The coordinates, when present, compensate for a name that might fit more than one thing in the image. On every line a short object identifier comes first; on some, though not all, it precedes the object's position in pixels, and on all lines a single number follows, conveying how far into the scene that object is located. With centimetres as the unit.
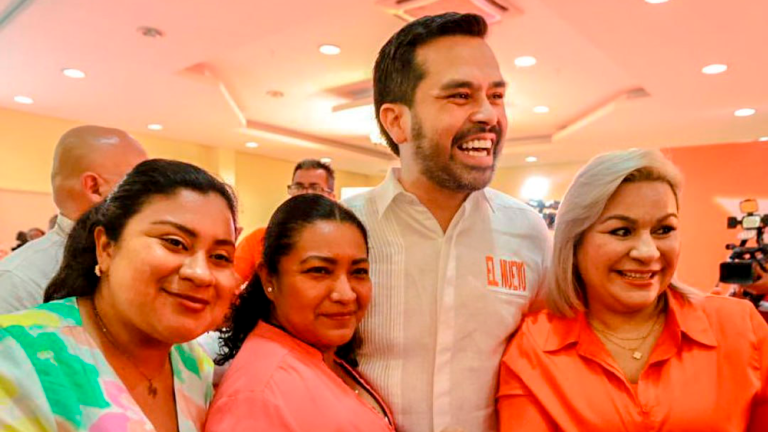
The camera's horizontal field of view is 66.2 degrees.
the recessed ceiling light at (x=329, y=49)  470
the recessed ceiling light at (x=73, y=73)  487
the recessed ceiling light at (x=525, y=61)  480
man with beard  156
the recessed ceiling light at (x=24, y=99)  587
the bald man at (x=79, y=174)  201
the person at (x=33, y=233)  591
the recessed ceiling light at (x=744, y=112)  595
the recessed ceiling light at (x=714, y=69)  452
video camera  298
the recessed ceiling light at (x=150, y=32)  391
